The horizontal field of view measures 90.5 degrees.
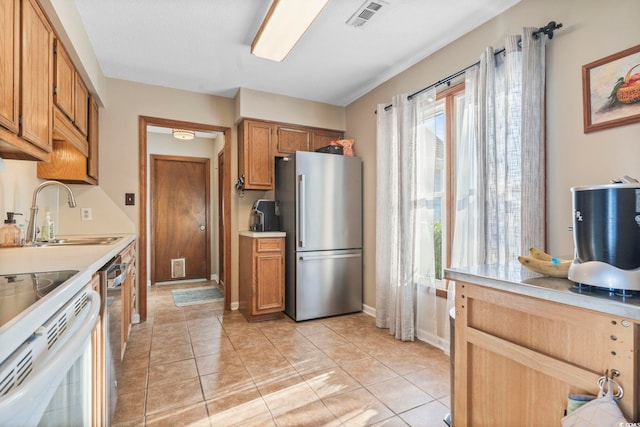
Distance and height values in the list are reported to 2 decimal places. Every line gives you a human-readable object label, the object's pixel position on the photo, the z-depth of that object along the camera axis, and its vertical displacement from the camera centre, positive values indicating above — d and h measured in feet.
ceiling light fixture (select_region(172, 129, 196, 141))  14.59 +3.78
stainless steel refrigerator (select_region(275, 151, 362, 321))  10.71 -0.62
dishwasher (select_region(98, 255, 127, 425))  4.92 -1.86
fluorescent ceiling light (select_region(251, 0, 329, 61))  6.42 +4.22
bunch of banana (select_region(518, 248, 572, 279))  3.62 -0.63
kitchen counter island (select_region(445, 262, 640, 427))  2.69 -1.34
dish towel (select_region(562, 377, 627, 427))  2.51 -1.64
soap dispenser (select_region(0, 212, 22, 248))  6.32 -0.34
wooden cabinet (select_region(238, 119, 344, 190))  11.46 +2.54
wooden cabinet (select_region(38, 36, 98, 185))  6.40 +2.10
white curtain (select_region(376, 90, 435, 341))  8.82 +0.15
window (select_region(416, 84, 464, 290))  8.30 +0.77
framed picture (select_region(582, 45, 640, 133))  4.91 +1.98
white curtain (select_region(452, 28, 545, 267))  5.99 +1.21
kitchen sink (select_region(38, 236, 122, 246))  7.38 -0.63
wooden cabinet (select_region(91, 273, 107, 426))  4.18 -2.09
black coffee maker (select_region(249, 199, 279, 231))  11.37 -0.05
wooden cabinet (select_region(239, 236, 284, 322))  10.62 -2.18
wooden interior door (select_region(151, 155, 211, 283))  16.63 -0.16
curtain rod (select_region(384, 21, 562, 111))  5.86 +3.40
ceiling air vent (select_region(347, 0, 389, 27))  6.73 +4.47
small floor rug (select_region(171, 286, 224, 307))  13.21 -3.60
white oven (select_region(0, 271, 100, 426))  1.94 -1.04
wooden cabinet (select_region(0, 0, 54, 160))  4.30 +2.09
